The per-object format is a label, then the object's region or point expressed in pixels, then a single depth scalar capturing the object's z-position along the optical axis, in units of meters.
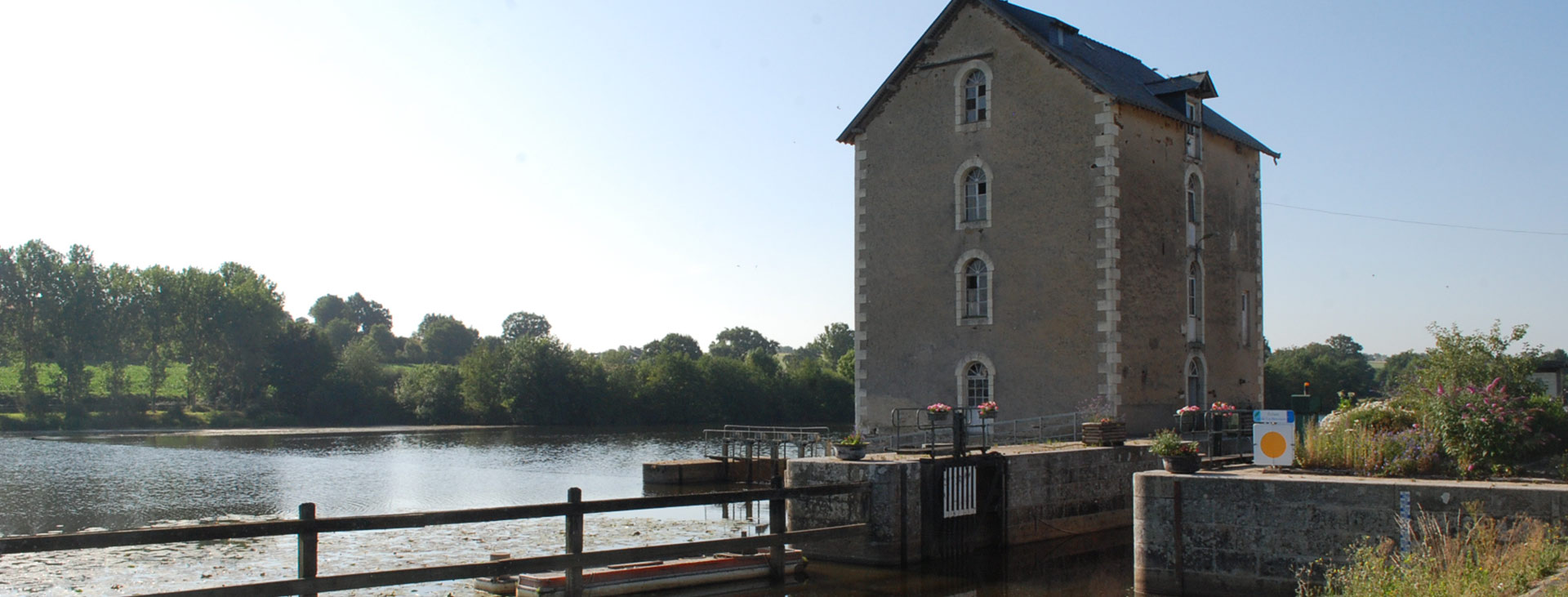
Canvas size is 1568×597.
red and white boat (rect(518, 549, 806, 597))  13.59
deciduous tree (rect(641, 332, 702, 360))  117.69
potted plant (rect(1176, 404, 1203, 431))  24.41
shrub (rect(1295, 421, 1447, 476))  13.31
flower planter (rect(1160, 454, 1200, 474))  13.99
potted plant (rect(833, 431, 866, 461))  17.58
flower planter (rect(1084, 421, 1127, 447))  21.25
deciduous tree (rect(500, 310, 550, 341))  143.38
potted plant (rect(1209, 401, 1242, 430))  18.13
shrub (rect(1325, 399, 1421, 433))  14.77
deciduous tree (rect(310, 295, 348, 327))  161.62
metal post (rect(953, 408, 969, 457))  18.28
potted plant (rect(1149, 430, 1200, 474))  14.00
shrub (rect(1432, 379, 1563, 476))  12.79
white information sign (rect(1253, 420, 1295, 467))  14.01
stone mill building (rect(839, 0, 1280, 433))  24.38
